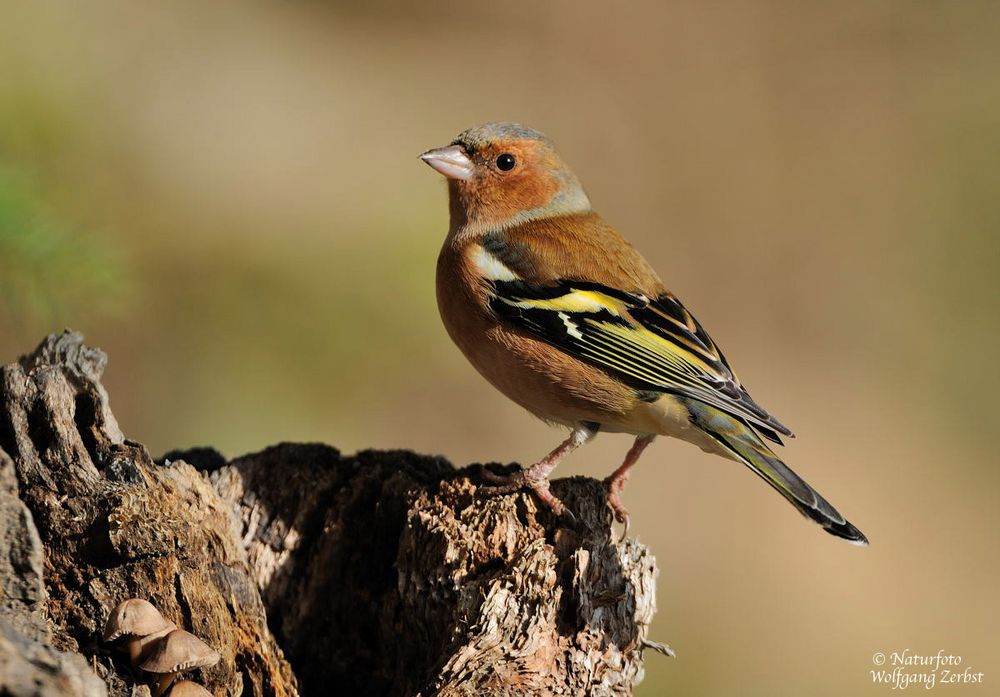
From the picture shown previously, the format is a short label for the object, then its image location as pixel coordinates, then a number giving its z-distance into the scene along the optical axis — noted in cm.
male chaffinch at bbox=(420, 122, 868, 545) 778
